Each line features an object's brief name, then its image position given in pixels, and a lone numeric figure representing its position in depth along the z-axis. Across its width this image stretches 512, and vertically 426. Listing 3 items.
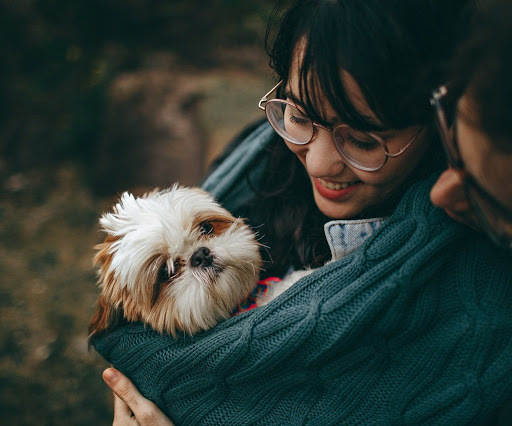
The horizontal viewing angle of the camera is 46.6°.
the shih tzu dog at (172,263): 0.61
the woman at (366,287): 0.51
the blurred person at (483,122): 0.41
